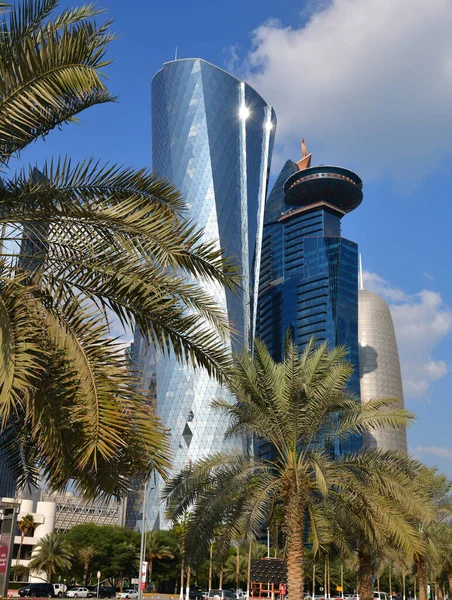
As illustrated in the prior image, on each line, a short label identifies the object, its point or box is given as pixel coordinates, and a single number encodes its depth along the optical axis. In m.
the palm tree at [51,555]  62.91
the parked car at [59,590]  54.81
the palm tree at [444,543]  39.12
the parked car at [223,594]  57.99
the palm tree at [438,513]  30.76
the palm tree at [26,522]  70.12
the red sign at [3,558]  17.52
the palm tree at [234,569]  76.81
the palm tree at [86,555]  65.06
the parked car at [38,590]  49.05
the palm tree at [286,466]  16.83
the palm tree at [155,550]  66.94
